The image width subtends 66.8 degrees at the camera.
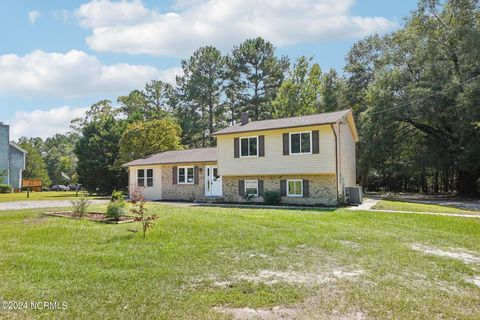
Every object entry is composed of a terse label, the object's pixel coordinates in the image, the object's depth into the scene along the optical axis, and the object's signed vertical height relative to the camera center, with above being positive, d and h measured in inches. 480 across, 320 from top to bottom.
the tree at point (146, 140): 1263.5 +139.0
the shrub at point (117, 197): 471.8 -22.5
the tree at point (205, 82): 1758.1 +467.9
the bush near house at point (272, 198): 753.6 -42.8
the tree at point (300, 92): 1519.4 +361.5
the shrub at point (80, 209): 488.2 -38.9
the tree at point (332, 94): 1412.4 +324.3
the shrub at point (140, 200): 345.4 -21.2
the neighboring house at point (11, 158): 1733.5 +111.4
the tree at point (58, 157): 2430.2 +183.7
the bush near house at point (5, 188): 1553.9 -28.6
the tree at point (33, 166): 2176.4 +90.8
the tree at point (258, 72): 1701.5 +499.7
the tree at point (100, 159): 1406.3 +81.9
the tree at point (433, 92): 892.6 +217.5
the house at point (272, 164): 717.9 +29.8
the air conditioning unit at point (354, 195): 756.2 -39.6
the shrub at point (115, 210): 449.4 -37.5
